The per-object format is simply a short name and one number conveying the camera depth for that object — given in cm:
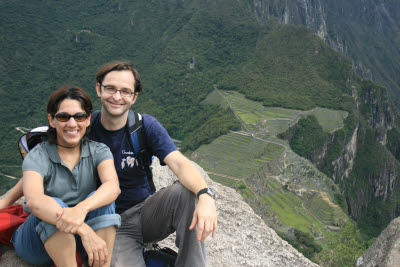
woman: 264
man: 301
